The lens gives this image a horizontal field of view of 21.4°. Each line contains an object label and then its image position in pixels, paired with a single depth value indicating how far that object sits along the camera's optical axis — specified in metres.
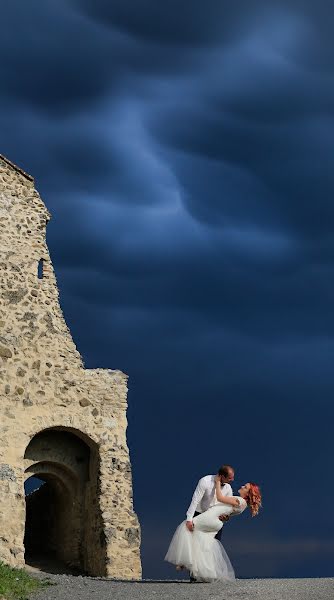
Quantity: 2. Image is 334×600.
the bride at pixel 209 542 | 14.38
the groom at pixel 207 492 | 14.68
